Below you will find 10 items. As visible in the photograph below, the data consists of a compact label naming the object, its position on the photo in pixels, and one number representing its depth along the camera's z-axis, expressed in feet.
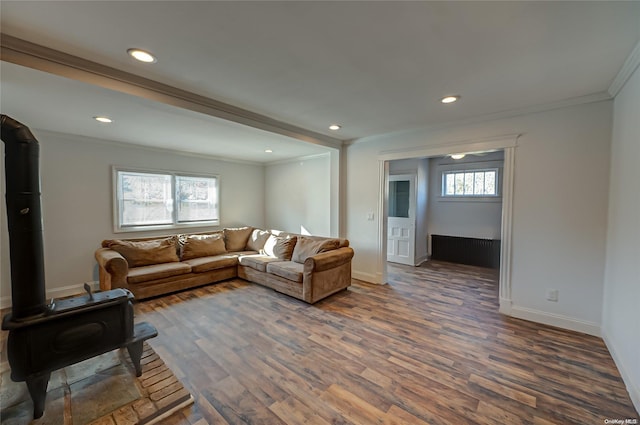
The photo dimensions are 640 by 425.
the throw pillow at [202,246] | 15.01
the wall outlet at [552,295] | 9.56
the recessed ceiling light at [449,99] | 8.82
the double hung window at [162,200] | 14.56
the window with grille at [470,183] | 18.21
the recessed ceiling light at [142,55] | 6.22
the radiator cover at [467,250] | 17.90
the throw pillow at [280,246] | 14.75
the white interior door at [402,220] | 18.49
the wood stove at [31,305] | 5.32
